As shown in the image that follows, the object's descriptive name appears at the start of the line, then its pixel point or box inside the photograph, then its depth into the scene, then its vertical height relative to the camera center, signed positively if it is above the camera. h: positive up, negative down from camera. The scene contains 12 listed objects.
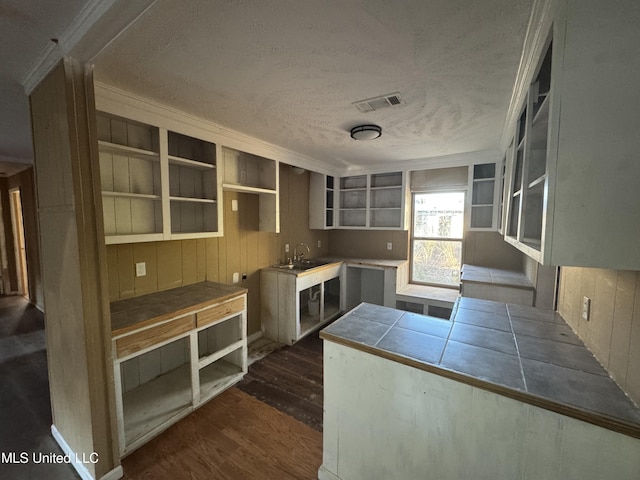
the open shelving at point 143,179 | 1.93 +0.34
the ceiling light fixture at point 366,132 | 2.31 +0.79
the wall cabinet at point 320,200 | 4.14 +0.34
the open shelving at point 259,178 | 2.84 +0.50
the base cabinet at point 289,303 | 3.18 -1.03
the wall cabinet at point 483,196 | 3.31 +0.33
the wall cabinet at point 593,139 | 0.79 +0.26
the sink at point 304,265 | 3.59 -0.61
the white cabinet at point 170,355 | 1.74 -1.20
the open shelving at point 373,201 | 4.01 +0.32
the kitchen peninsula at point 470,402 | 0.90 -0.71
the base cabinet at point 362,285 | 4.21 -1.05
